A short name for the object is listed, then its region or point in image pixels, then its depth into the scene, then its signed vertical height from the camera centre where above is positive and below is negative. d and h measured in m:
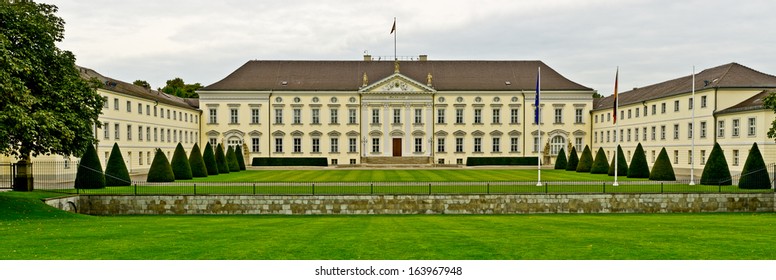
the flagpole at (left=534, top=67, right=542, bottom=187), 35.00 +1.94
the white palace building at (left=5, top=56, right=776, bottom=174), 65.62 +2.63
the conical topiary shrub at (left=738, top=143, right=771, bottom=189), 28.67 -1.89
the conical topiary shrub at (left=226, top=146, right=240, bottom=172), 50.20 -1.86
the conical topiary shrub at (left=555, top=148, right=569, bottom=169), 53.50 -1.98
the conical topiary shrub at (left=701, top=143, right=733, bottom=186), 30.64 -1.71
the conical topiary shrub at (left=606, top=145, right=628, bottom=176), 41.22 -2.03
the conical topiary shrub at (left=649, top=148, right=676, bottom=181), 34.62 -1.82
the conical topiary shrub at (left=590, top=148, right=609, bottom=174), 44.19 -1.94
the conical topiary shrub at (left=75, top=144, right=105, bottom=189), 27.84 -1.61
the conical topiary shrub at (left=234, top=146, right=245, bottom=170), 52.98 -1.69
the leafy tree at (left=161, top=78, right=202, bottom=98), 87.62 +7.85
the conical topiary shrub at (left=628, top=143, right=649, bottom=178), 38.12 -1.80
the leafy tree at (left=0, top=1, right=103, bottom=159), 19.03 +1.84
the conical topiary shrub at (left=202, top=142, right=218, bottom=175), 43.31 -1.67
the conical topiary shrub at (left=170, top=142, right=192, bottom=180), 37.50 -1.65
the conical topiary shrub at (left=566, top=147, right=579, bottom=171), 50.59 -1.96
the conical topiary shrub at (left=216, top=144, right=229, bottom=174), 46.41 -1.72
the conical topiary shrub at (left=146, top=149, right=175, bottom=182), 34.00 -1.84
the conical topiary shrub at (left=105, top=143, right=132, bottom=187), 30.38 -1.71
